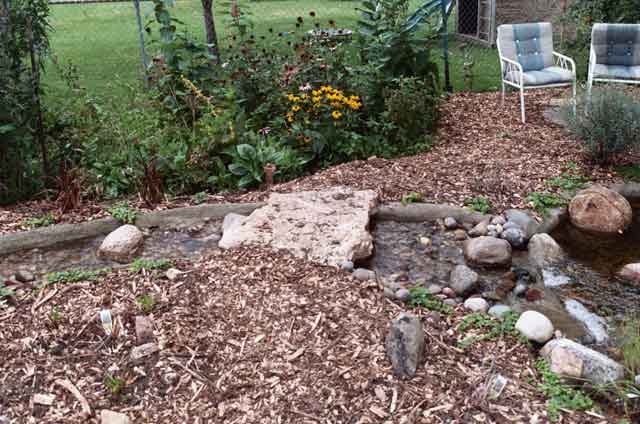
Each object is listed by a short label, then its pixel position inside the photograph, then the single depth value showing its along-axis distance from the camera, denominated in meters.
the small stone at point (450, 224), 4.19
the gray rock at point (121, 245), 3.79
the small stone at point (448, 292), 3.36
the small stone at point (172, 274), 3.32
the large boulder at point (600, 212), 4.26
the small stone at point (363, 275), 3.35
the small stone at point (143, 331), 2.80
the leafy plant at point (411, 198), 4.37
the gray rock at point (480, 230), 4.05
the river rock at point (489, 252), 3.76
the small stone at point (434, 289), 3.35
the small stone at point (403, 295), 3.18
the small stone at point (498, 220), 4.12
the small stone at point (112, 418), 2.37
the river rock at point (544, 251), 3.85
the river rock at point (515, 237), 3.96
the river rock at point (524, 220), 4.08
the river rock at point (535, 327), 2.88
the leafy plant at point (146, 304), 2.99
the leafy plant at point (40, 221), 4.12
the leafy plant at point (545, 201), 4.38
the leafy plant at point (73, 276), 3.33
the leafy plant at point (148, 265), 3.42
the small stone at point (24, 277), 3.48
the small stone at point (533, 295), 3.41
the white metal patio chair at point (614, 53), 6.58
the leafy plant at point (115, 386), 2.49
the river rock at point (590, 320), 3.09
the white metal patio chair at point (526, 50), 6.65
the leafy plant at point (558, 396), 2.44
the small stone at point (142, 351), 2.69
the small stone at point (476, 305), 3.14
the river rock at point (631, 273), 3.62
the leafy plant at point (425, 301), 3.14
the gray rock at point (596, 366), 2.56
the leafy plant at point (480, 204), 4.28
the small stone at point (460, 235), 4.07
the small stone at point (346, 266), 3.45
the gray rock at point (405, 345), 2.61
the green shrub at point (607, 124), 4.79
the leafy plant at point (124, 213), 4.19
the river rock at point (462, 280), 3.40
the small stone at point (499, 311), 3.07
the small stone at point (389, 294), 3.20
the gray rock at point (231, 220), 3.99
